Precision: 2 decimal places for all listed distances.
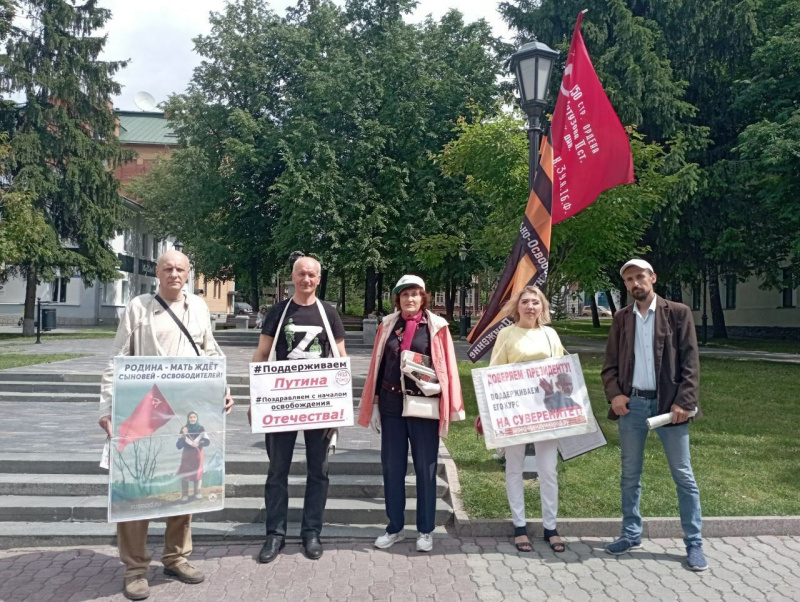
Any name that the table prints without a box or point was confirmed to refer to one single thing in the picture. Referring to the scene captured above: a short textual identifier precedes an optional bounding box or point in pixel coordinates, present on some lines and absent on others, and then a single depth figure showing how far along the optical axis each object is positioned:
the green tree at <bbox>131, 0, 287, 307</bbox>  30.26
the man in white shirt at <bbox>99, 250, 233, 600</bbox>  4.44
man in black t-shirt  5.04
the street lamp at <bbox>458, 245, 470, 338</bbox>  27.46
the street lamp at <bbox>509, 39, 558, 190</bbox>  7.19
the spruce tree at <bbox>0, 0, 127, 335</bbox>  26.91
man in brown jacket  4.95
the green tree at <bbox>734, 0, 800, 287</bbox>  18.38
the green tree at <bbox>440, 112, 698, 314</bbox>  12.84
